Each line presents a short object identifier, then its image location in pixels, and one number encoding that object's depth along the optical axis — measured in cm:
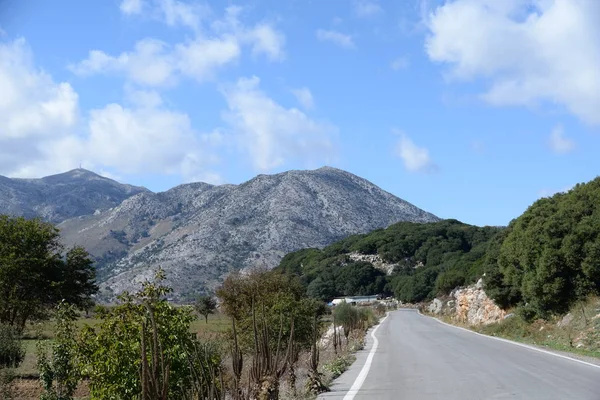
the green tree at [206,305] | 8145
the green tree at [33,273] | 3972
